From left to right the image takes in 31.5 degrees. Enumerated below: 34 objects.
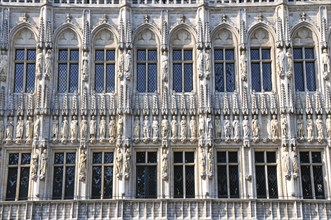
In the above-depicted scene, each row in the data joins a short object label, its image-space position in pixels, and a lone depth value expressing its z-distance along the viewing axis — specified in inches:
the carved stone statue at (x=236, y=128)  1046.2
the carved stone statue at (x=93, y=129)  1044.2
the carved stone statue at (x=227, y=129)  1047.5
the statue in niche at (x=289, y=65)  1069.1
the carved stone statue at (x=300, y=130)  1047.6
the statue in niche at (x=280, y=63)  1071.0
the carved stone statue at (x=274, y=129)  1042.7
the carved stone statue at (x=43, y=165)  1019.3
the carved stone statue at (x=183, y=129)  1044.5
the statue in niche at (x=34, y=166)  1019.3
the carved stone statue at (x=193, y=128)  1044.2
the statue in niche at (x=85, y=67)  1077.8
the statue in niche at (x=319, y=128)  1041.9
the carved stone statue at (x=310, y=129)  1042.7
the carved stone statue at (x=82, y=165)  1026.1
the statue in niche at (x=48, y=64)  1070.4
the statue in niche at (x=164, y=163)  1026.7
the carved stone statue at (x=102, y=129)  1044.3
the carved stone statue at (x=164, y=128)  1046.4
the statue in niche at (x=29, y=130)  1042.7
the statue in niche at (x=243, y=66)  1080.8
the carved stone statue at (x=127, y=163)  1021.7
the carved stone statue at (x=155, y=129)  1045.8
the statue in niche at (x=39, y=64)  1067.9
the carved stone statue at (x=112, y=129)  1044.5
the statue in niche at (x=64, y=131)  1042.1
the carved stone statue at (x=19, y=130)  1042.1
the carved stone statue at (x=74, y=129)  1043.3
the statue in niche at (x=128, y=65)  1072.2
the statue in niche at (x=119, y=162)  1022.5
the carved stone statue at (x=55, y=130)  1044.0
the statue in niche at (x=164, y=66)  1079.6
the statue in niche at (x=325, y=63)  1074.7
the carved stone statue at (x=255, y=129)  1043.3
